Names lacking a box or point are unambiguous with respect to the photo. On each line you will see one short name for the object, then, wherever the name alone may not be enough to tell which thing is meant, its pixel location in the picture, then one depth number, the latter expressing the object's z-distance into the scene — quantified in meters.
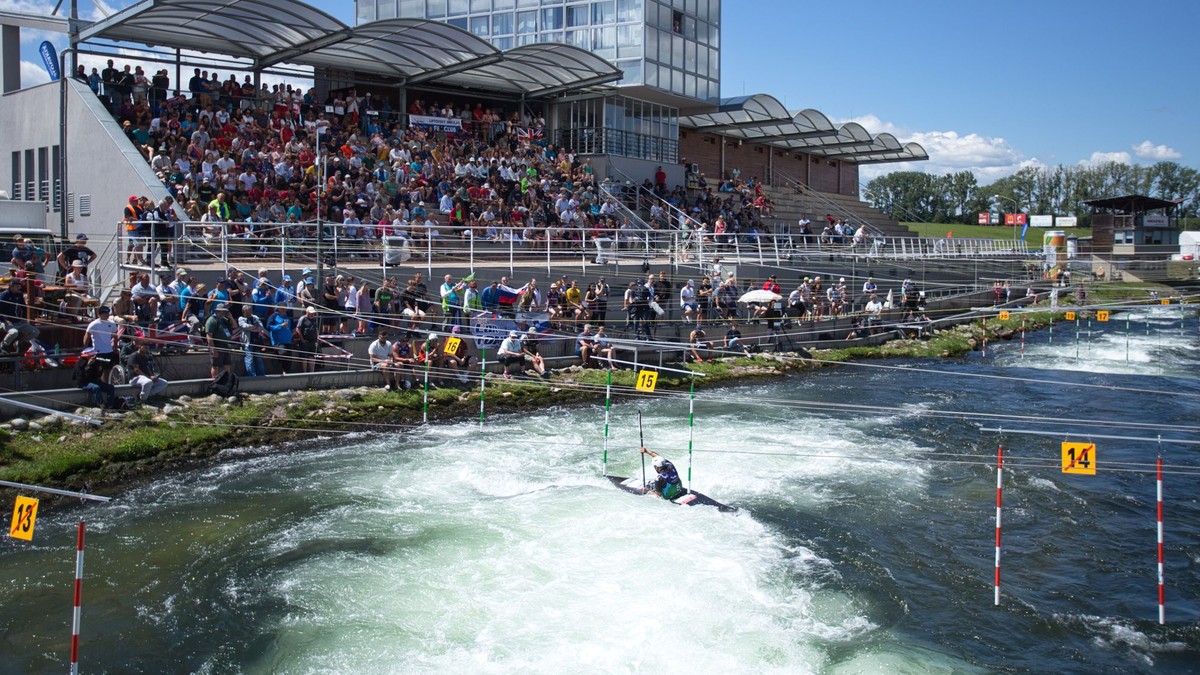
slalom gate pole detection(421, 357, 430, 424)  20.91
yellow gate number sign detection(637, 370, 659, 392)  16.59
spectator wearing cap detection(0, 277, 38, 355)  17.14
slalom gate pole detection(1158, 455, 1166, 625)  11.54
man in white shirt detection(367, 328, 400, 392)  21.52
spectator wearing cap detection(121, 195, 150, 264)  20.77
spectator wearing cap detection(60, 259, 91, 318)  18.64
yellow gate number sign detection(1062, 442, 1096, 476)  11.86
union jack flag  37.59
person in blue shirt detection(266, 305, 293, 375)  20.42
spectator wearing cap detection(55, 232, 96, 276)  20.14
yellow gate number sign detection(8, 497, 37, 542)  8.71
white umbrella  28.23
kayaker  15.57
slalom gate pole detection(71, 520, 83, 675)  8.41
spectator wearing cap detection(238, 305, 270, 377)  19.81
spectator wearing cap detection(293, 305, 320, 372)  20.69
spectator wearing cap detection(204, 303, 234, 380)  19.16
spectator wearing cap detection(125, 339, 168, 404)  18.00
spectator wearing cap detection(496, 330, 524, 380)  23.45
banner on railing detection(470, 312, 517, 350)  23.25
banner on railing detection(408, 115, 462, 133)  34.31
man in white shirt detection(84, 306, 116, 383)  17.50
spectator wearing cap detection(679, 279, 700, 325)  28.06
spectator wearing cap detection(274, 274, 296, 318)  20.70
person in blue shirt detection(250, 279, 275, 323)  20.23
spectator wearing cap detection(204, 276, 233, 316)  19.52
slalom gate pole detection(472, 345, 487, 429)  20.92
